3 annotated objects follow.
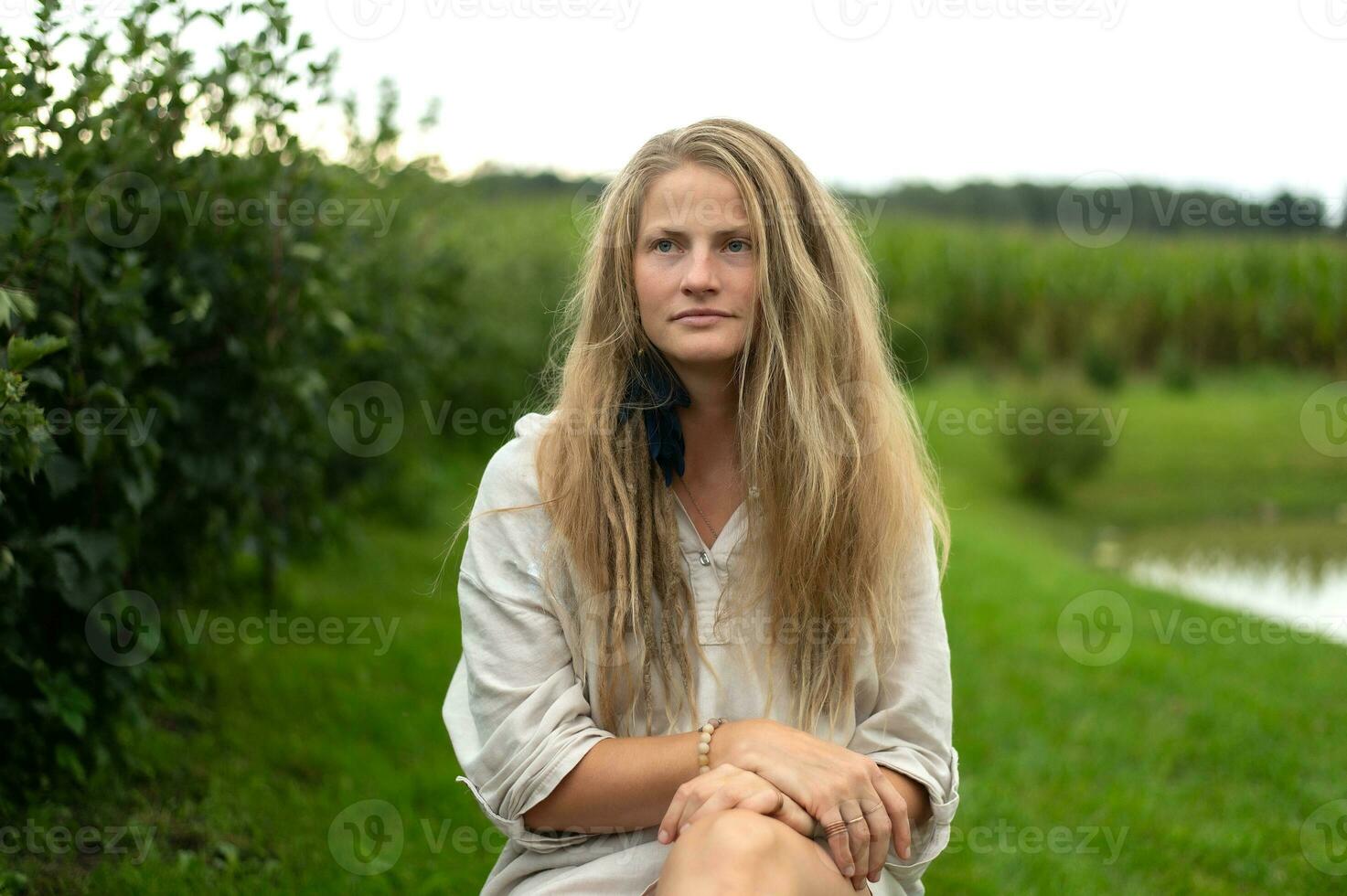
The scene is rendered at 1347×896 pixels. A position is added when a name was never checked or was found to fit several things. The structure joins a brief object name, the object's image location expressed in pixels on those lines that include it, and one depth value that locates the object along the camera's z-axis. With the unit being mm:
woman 2184
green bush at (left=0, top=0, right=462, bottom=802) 2814
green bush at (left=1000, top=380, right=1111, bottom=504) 12875
